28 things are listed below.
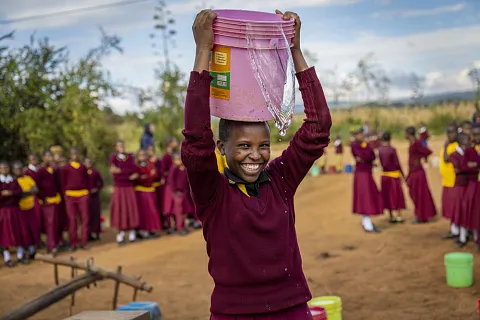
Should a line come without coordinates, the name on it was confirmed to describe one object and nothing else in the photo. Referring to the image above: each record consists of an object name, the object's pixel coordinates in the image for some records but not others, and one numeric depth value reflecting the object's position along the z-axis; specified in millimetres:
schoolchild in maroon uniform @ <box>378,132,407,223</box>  12133
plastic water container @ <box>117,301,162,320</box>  5655
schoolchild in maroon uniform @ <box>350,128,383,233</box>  11672
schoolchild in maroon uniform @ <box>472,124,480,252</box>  9226
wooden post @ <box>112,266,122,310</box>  6402
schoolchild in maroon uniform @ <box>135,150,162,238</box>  12805
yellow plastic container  5277
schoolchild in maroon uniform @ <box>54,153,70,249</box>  12383
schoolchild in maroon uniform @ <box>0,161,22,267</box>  10523
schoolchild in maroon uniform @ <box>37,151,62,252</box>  11766
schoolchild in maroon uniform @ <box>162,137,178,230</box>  13212
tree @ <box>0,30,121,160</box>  14781
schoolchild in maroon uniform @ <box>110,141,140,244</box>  12289
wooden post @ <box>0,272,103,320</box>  5246
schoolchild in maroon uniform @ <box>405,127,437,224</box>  12055
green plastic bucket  7254
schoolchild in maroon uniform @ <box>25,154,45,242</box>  11547
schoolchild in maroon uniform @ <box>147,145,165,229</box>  13188
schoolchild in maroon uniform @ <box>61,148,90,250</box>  11898
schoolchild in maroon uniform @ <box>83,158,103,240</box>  12750
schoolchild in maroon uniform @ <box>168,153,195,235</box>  12914
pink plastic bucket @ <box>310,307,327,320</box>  4734
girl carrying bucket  2658
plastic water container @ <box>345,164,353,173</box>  20828
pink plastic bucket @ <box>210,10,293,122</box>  2744
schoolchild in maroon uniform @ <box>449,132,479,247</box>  9234
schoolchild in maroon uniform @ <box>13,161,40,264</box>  10914
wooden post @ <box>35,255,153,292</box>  6430
